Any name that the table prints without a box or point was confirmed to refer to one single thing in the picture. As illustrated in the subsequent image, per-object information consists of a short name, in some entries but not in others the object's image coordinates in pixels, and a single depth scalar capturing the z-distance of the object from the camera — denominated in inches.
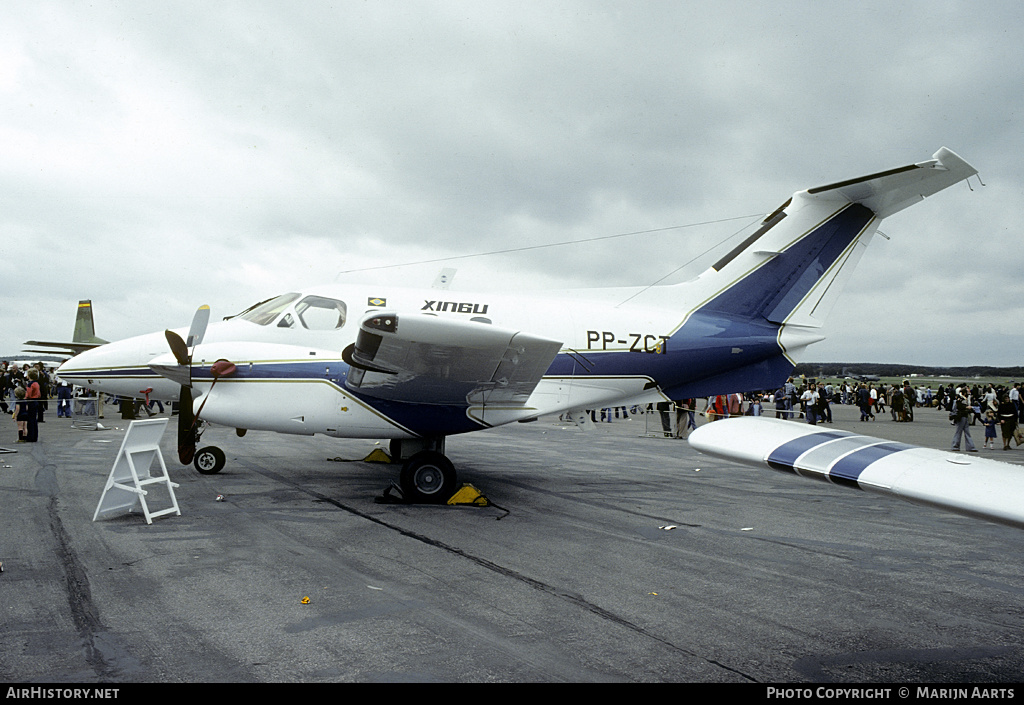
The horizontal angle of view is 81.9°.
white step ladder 256.4
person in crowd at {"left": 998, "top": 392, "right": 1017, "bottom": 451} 642.2
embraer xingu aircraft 295.1
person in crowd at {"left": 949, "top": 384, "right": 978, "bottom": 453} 595.2
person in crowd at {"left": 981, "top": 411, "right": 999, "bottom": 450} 682.2
